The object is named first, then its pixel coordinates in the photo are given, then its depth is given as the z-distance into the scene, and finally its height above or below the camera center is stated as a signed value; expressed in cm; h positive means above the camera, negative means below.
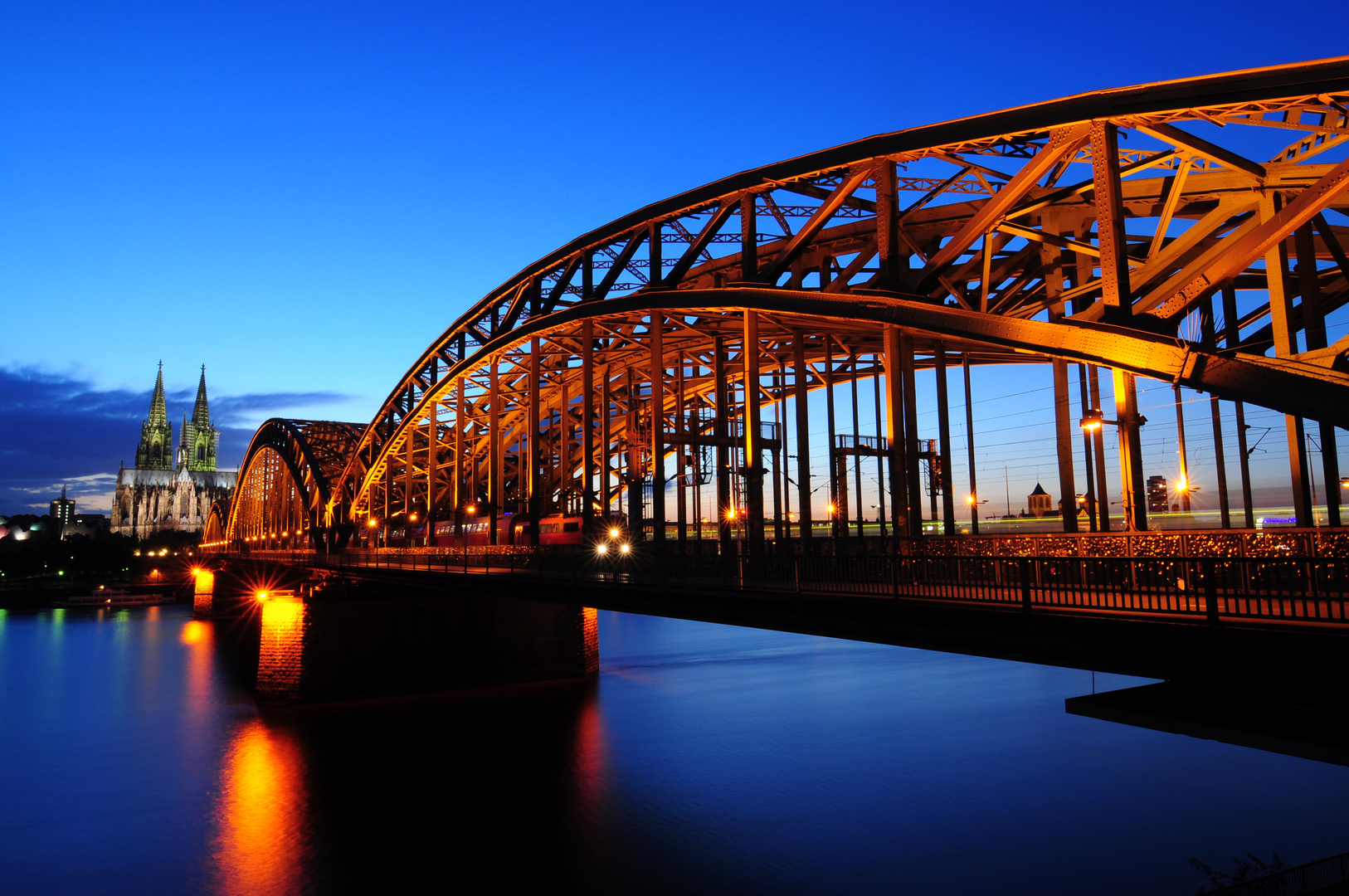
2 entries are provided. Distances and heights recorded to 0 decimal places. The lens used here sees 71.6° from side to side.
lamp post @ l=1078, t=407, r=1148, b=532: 2216 +255
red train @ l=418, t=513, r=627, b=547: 4434 +63
